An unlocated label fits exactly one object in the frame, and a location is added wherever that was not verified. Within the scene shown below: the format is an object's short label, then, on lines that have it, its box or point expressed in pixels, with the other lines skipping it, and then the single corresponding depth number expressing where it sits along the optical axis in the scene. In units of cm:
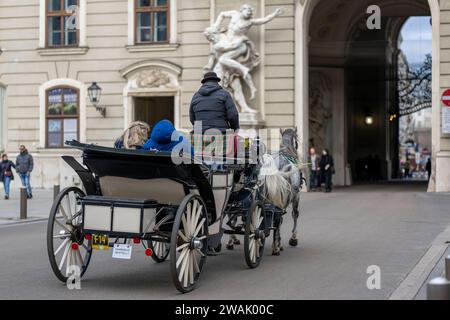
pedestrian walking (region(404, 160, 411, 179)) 5201
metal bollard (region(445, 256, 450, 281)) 660
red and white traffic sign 2207
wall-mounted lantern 2622
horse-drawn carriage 769
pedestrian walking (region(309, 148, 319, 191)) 2614
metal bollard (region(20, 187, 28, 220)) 1675
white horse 1019
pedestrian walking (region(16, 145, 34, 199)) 2409
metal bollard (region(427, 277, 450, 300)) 562
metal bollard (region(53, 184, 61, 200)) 1792
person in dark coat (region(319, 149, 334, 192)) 2543
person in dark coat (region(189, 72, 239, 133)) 976
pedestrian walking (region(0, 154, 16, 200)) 2410
